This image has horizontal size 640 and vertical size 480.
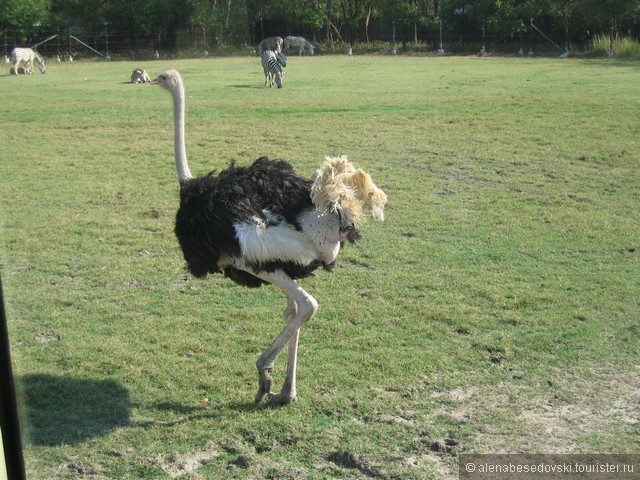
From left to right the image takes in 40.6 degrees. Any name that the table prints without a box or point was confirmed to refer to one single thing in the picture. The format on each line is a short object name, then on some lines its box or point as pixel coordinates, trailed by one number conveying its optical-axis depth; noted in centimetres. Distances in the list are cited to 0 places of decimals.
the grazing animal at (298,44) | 2604
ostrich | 382
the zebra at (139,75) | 1723
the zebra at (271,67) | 1873
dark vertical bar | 191
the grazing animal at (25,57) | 1814
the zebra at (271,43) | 2288
